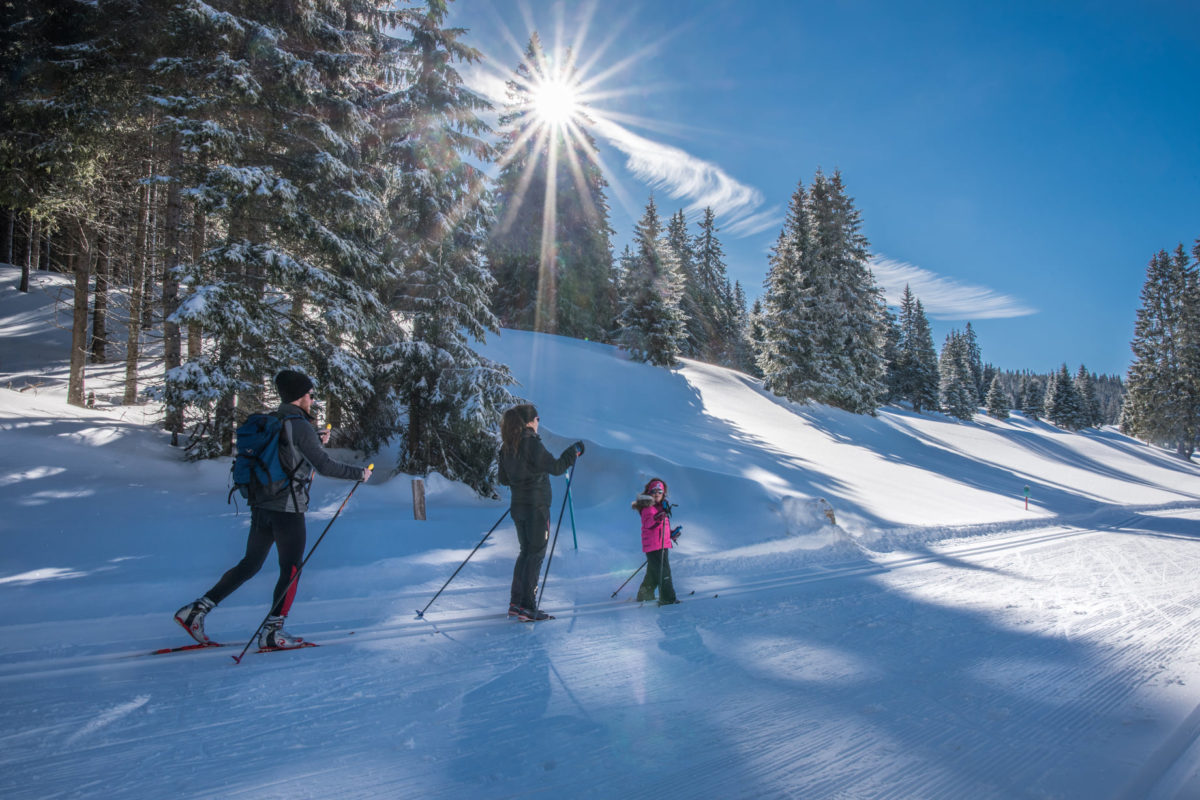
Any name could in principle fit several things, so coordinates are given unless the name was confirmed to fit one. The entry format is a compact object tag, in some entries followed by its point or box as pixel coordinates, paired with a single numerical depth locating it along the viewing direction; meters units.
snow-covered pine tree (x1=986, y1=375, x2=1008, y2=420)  58.25
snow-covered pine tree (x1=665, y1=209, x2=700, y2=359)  44.00
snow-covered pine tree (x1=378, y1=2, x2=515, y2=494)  11.24
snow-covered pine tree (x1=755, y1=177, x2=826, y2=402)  27.05
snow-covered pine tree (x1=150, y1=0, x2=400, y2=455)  8.50
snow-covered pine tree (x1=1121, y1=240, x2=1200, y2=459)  37.22
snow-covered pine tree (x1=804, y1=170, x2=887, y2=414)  28.03
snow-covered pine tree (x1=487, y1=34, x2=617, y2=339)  31.31
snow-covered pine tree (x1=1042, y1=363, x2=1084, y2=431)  57.94
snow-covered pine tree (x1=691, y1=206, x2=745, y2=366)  48.88
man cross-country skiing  4.03
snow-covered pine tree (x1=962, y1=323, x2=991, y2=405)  77.03
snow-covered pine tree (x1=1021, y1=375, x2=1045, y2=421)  80.36
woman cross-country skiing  5.04
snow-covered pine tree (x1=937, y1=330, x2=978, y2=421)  50.16
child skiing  5.80
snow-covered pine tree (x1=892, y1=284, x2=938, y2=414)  49.81
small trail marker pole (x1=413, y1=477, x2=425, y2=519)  8.38
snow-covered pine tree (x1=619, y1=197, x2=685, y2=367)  26.67
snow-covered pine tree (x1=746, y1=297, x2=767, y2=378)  42.07
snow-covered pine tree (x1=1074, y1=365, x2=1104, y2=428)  61.62
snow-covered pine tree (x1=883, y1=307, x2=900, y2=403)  48.54
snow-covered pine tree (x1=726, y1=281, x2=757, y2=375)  45.62
